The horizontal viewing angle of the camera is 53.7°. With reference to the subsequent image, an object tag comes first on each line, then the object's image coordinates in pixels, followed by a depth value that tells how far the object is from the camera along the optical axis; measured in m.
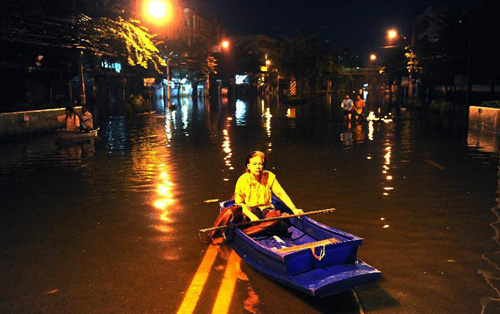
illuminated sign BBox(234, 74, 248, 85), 117.56
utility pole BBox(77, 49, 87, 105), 32.47
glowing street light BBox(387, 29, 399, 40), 56.58
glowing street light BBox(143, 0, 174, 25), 31.67
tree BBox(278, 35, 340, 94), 72.75
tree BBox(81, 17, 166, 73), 31.70
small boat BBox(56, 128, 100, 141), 21.97
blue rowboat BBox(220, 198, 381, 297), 5.30
